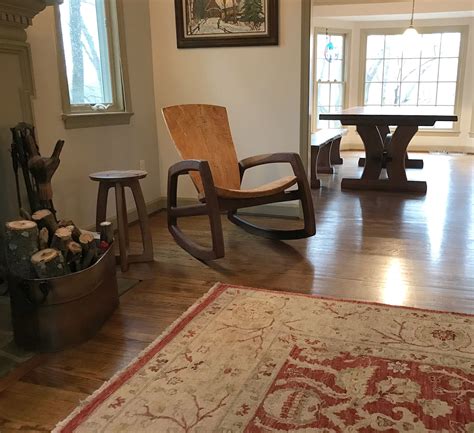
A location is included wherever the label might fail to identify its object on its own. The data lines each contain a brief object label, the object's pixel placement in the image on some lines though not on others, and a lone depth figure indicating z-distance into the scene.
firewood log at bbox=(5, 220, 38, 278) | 1.82
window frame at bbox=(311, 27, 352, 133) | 7.21
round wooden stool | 2.54
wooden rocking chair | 2.58
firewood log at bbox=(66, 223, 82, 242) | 2.02
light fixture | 6.02
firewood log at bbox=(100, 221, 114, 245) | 2.15
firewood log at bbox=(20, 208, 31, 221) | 2.04
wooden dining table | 4.50
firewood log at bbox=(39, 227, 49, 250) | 1.91
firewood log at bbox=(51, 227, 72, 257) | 1.92
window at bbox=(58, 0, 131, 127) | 2.90
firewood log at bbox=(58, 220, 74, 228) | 2.12
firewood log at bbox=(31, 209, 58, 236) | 1.99
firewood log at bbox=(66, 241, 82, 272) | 1.93
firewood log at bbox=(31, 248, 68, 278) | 1.79
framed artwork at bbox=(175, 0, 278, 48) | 3.41
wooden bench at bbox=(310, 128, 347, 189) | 4.88
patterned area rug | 1.38
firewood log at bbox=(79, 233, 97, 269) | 1.99
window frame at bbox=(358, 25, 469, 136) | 7.36
